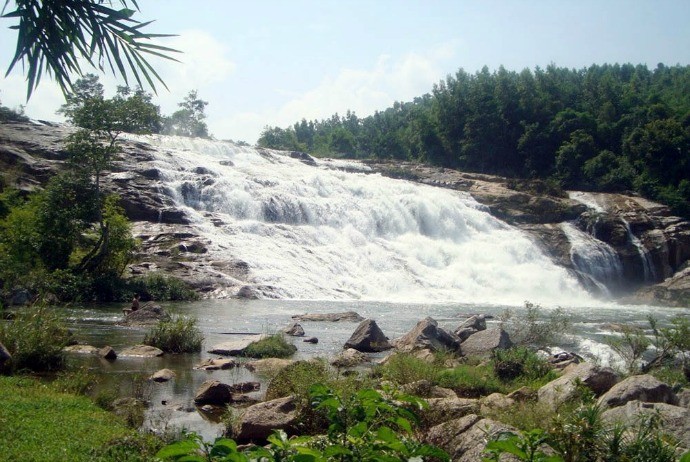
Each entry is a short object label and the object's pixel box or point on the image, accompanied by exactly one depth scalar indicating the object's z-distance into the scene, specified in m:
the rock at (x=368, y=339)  16.84
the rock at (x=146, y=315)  19.75
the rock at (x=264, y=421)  8.36
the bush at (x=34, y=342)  11.30
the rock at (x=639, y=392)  8.06
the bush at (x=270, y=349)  15.31
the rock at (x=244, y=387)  11.46
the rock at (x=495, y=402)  8.70
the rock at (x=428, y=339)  15.51
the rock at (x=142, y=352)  14.61
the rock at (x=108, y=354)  13.78
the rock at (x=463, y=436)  6.47
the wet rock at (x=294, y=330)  19.29
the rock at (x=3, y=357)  10.43
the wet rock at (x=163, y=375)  12.08
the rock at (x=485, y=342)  14.93
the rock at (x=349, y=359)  14.36
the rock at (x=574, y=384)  8.59
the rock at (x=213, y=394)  10.59
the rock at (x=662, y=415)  6.66
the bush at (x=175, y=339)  15.60
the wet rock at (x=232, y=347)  15.51
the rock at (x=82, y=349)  14.26
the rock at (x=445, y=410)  7.89
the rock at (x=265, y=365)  13.30
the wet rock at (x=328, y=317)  23.03
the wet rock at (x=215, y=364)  13.56
